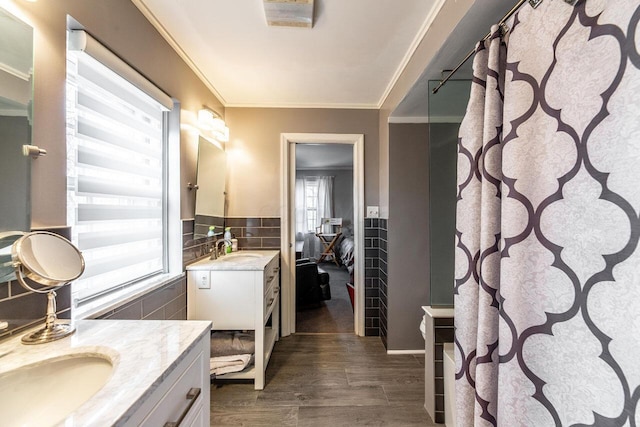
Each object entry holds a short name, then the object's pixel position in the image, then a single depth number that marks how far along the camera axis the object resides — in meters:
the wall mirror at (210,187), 1.95
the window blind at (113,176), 1.11
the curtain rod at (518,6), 0.79
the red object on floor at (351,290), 3.11
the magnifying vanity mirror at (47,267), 0.72
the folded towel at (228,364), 1.78
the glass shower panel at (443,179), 1.43
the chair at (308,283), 3.25
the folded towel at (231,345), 1.83
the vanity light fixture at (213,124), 2.01
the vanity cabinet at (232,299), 1.77
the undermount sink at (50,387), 0.60
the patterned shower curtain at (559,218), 0.56
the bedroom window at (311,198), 6.33
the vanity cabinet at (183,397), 0.59
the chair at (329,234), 5.98
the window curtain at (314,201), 6.28
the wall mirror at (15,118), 0.74
